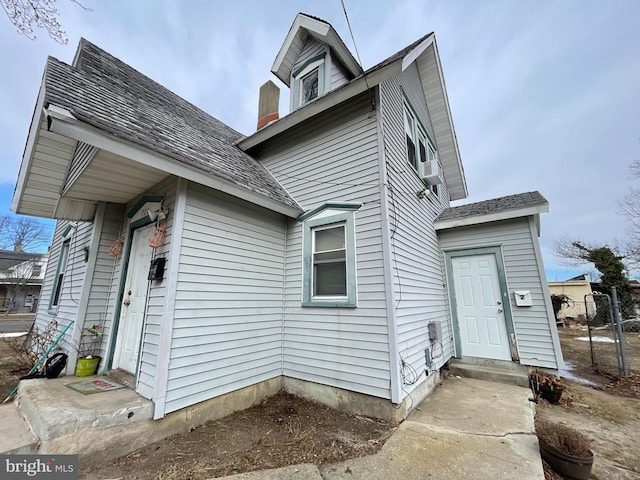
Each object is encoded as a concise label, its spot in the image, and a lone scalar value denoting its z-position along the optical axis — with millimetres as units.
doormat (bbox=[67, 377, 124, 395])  3180
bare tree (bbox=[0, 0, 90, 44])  2436
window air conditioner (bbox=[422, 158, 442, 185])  5961
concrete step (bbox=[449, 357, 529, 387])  4848
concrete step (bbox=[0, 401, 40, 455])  2299
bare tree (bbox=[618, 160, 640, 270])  14273
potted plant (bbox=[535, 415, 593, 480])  2283
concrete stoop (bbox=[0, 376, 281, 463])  2344
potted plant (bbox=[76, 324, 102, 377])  3916
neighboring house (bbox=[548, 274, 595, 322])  15836
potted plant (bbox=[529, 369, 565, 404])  4160
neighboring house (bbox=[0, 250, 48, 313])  24391
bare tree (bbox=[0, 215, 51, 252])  24858
